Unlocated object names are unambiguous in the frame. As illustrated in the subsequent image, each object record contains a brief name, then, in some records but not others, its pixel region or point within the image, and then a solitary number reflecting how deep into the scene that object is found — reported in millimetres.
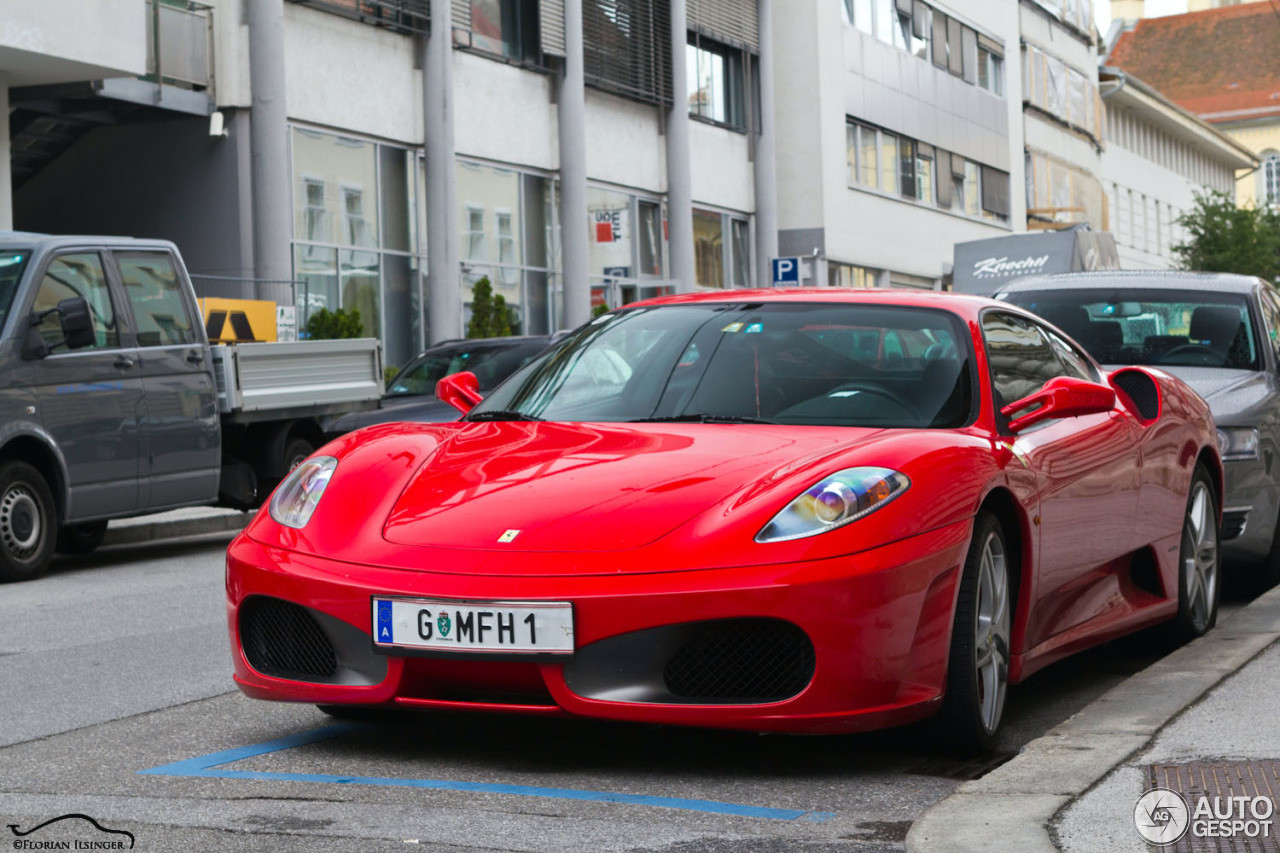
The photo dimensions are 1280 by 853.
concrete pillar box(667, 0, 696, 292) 35531
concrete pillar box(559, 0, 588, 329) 31469
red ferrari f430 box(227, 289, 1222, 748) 4754
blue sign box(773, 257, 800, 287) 29125
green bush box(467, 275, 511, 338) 28281
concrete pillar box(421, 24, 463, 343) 27625
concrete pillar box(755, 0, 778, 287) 40125
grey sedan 8812
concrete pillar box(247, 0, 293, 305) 23938
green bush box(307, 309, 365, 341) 24250
